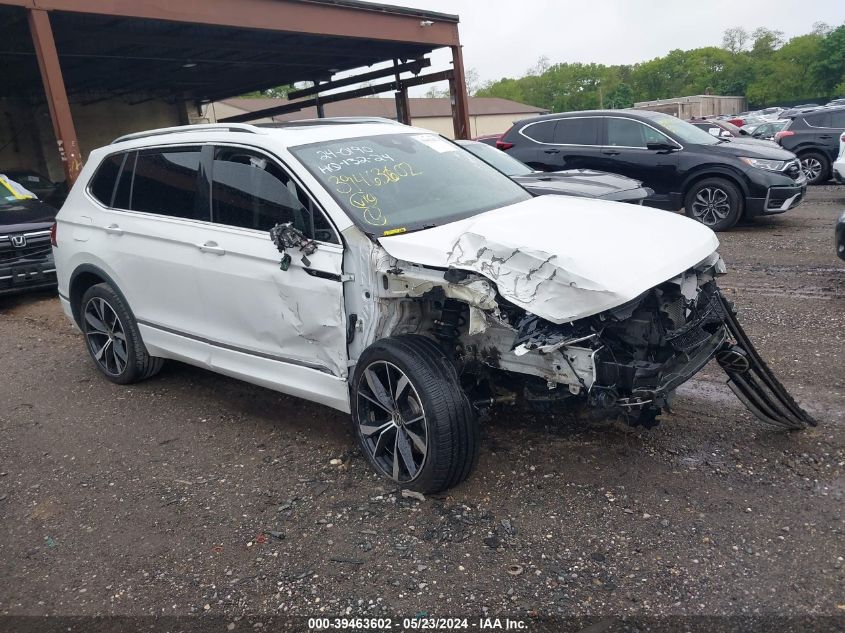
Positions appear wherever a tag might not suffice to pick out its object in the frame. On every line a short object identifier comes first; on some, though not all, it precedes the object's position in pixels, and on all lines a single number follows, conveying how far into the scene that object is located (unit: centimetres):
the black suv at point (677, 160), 962
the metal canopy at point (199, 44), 930
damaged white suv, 309
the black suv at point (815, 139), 1416
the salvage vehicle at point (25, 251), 818
